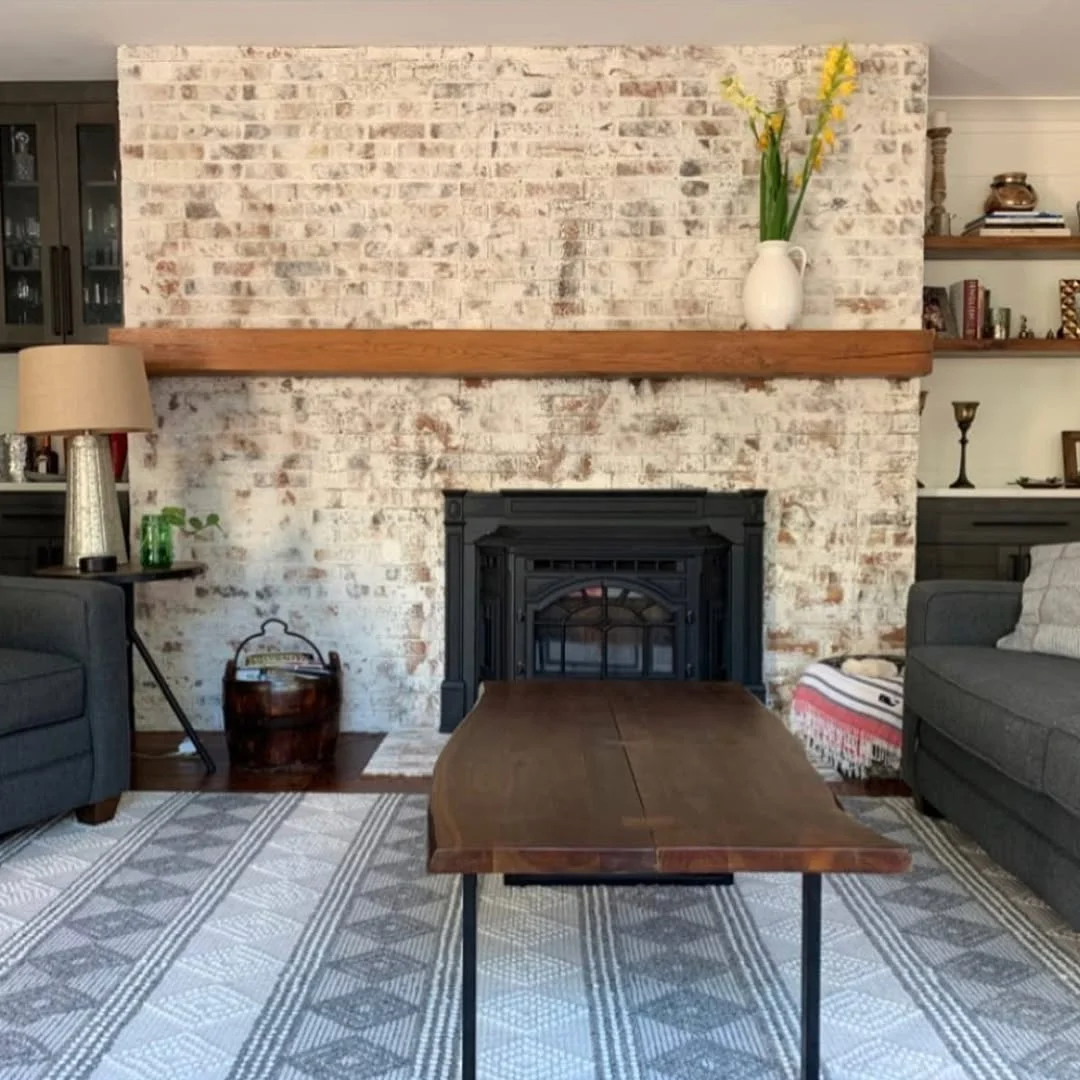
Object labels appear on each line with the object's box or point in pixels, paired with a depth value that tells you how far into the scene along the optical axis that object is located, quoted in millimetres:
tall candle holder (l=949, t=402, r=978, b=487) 4348
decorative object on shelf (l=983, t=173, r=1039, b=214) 4254
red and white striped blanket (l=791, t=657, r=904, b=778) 3270
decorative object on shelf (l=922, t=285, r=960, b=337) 4355
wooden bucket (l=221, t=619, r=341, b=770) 3396
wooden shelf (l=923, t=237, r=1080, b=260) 4160
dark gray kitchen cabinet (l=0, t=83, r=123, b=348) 4082
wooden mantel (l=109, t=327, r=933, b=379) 3680
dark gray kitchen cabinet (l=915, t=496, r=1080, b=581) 4078
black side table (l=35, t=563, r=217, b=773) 3162
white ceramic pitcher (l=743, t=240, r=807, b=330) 3656
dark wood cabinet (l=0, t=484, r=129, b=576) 4117
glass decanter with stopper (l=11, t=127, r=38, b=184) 4141
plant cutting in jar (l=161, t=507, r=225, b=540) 3555
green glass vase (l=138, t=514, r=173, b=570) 3441
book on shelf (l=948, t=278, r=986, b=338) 4324
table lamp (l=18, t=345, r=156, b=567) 3246
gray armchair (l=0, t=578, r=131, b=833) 2568
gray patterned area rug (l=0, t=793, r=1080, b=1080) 1660
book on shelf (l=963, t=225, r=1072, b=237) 4203
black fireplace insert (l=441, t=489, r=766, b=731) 3779
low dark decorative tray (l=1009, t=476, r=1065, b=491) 4262
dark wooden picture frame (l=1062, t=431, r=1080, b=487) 4488
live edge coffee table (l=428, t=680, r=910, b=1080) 1419
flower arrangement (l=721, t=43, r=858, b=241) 3666
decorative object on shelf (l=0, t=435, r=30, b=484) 4375
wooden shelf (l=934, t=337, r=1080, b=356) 4211
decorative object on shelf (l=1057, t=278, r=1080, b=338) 4379
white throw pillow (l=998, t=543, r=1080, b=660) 2670
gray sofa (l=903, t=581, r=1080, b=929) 2023
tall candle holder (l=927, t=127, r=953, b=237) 4234
